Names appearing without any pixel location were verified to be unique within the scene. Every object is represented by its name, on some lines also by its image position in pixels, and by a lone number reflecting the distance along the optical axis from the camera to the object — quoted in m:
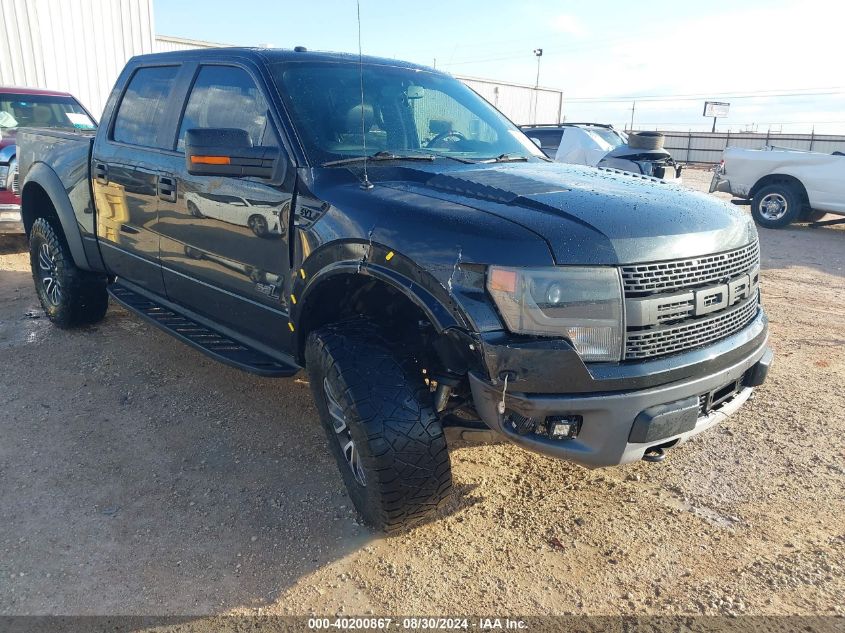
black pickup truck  2.22
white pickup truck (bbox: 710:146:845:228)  10.39
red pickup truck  8.52
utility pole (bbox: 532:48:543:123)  48.91
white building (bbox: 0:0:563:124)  13.64
